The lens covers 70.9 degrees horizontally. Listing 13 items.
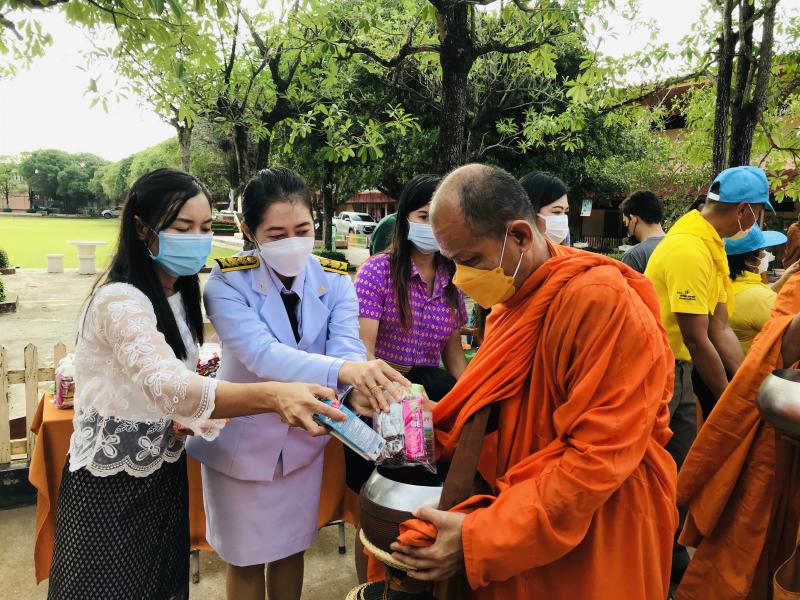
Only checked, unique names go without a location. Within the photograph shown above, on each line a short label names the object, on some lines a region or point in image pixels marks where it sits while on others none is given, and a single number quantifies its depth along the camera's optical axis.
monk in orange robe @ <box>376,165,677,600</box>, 1.38
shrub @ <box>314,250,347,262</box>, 16.85
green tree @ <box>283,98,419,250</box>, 7.38
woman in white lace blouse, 1.64
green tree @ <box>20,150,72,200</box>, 93.69
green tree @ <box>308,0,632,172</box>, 5.05
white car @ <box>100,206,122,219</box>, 81.11
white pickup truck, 37.59
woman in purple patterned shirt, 2.78
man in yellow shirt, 3.02
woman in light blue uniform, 1.98
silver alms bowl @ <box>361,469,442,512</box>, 1.49
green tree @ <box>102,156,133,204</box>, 76.38
